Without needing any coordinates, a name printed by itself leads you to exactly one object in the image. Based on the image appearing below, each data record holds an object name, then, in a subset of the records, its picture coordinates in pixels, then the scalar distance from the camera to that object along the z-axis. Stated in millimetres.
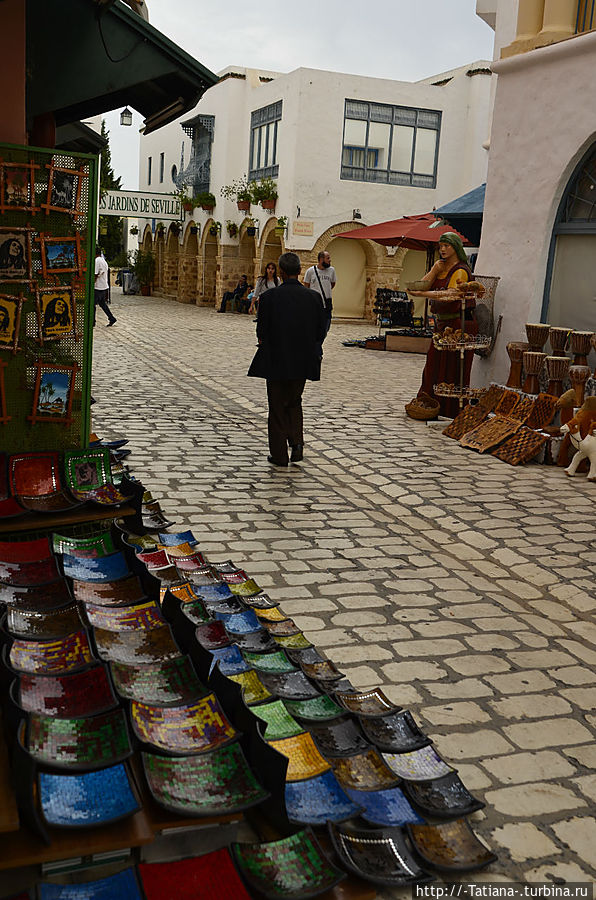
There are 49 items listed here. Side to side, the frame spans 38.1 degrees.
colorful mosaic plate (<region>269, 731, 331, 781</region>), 2645
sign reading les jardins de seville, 29547
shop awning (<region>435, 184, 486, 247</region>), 14441
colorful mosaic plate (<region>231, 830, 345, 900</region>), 2193
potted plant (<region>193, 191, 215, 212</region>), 32688
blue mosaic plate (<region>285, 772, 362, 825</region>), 2473
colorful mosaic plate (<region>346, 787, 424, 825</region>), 2641
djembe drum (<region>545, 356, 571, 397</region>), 8477
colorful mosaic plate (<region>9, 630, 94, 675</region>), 2613
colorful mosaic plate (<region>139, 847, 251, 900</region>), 2119
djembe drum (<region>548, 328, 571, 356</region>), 8727
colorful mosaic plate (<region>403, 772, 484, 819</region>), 2754
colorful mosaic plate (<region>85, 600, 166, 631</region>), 3021
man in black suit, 7180
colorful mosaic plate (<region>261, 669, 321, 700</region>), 3164
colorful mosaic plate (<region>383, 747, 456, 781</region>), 2936
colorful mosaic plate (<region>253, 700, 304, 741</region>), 2814
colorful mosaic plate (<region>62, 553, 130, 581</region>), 3383
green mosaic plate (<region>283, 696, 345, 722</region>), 3037
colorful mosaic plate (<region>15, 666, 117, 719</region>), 2438
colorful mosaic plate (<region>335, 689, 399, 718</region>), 3301
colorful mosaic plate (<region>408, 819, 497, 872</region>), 2537
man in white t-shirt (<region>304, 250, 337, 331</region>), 14113
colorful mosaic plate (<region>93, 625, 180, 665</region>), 2861
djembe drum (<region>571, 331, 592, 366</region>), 8336
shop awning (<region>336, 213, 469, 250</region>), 17406
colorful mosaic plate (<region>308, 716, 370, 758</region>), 2924
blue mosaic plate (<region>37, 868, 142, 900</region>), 2027
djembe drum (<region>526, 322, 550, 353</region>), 8890
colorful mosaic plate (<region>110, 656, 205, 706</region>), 2643
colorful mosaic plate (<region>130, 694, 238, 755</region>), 2453
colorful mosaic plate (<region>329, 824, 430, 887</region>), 2371
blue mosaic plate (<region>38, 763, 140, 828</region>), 2096
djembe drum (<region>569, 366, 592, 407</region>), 8250
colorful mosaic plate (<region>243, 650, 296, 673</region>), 3369
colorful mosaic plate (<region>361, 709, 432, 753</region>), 3062
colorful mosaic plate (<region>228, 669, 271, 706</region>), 2964
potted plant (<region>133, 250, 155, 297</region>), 41375
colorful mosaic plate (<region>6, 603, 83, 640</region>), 2818
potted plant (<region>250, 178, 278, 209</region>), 27922
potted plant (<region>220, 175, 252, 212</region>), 30264
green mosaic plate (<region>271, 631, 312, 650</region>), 3744
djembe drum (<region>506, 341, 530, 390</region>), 8984
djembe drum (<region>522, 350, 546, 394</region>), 8695
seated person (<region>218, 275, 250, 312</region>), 30641
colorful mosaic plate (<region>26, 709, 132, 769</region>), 2254
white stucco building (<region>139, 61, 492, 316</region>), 26578
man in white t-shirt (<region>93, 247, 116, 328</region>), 18797
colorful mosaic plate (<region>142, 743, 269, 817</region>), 2254
